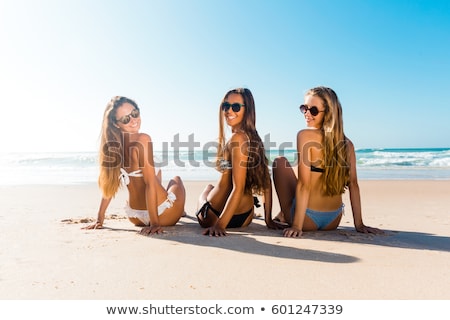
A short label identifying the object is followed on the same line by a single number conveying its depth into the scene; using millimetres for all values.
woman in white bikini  4312
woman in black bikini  4137
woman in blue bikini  4059
